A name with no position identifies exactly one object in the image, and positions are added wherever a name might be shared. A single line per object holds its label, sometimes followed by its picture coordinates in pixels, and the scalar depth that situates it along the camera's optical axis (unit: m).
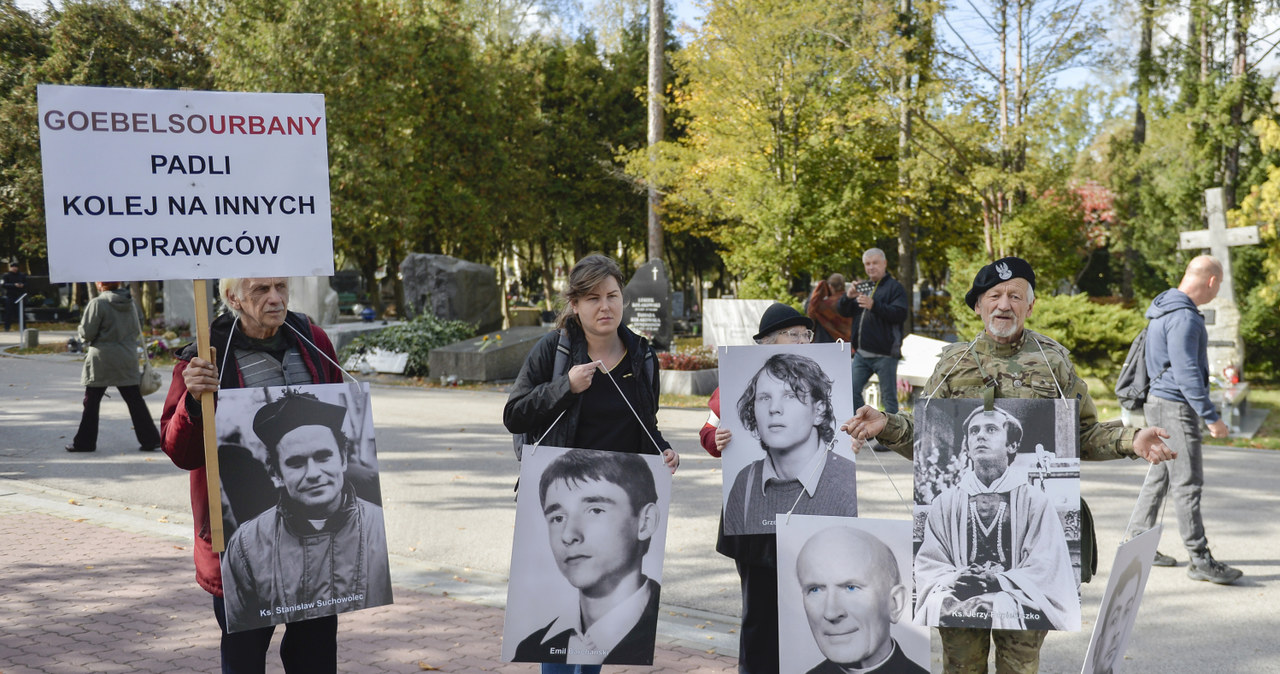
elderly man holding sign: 3.19
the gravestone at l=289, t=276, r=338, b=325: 24.14
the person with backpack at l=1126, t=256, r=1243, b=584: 5.99
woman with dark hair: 3.54
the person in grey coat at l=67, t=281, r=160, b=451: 10.53
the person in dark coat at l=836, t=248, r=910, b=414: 10.34
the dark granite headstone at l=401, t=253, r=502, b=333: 21.81
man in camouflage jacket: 3.37
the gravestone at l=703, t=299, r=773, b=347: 18.64
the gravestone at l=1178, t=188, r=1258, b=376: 13.52
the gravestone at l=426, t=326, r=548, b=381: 17.86
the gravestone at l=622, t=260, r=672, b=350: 18.89
